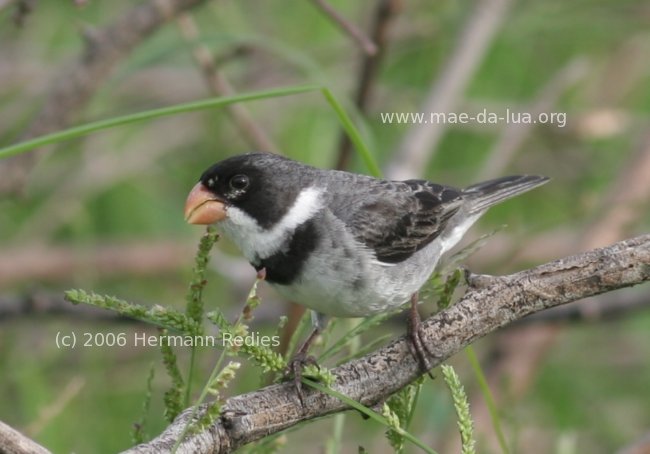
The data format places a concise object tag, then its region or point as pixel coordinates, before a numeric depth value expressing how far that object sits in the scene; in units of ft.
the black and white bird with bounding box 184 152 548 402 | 20.24
